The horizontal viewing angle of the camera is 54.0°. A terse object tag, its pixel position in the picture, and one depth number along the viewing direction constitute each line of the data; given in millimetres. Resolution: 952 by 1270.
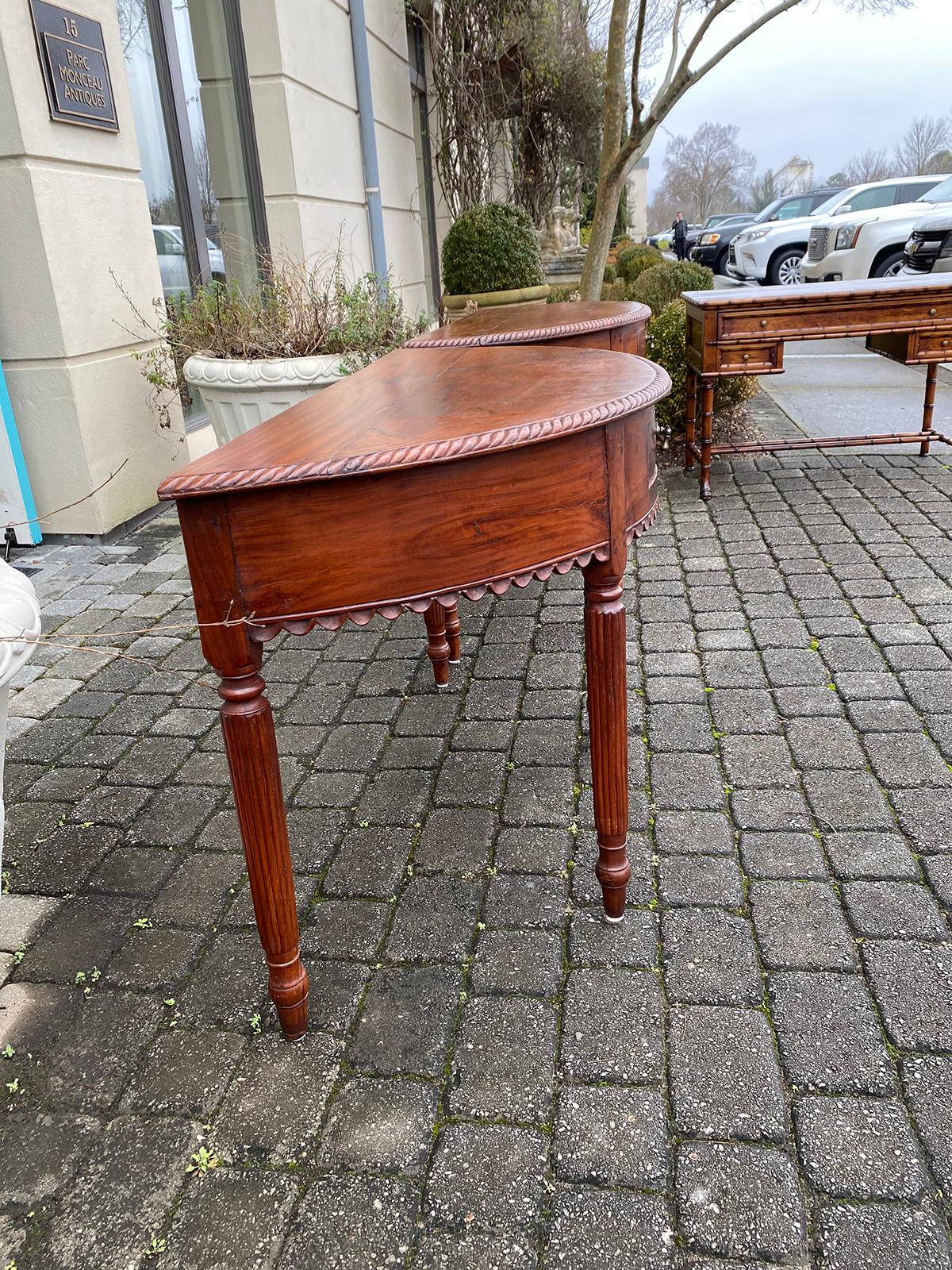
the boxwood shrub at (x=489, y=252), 6922
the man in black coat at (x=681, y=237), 25219
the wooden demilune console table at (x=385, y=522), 1360
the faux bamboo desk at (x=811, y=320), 4695
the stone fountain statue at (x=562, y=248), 15852
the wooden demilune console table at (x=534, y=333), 3021
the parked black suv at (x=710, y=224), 26352
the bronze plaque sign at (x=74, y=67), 4039
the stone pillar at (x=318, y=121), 5996
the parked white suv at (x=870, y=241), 11359
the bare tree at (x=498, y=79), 10266
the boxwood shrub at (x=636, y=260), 13874
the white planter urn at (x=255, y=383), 4277
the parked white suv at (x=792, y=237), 14336
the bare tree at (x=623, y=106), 7363
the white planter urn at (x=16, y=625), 1381
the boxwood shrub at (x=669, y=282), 9023
